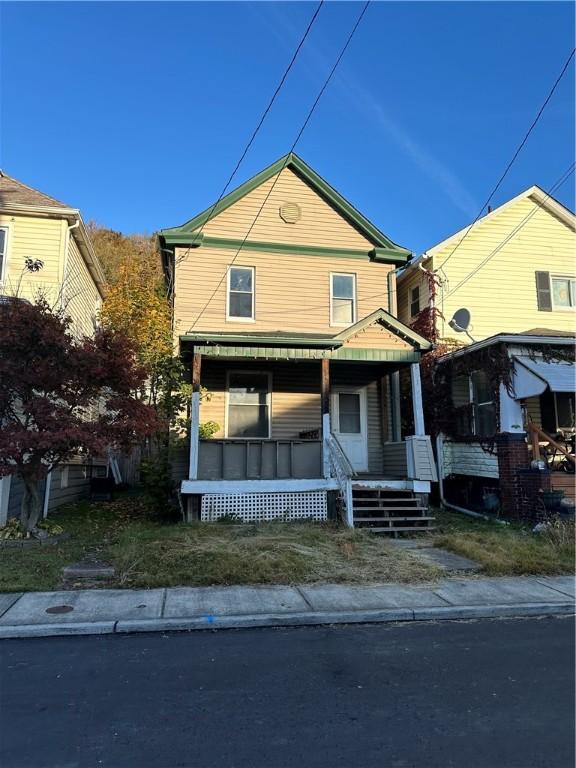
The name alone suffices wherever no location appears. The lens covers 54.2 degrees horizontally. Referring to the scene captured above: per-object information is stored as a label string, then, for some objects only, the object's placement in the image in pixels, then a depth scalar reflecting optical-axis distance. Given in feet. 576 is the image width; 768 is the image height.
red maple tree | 29.45
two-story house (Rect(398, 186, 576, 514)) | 40.22
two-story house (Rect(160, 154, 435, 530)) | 38.70
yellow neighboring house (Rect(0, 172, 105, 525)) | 43.09
